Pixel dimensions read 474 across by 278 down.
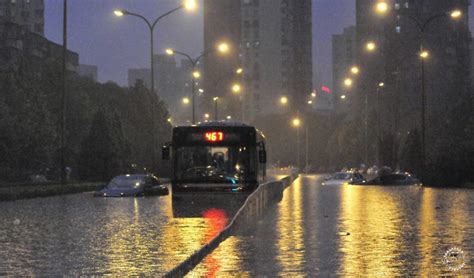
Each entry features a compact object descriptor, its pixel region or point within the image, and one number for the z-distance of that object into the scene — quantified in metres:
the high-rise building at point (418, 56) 177.62
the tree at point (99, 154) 71.50
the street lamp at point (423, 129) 63.78
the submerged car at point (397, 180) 67.12
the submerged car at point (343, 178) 71.25
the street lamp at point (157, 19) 58.91
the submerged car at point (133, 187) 48.34
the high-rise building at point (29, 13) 191.62
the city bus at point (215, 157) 35.75
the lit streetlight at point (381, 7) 56.80
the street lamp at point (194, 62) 68.94
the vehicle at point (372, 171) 118.89
